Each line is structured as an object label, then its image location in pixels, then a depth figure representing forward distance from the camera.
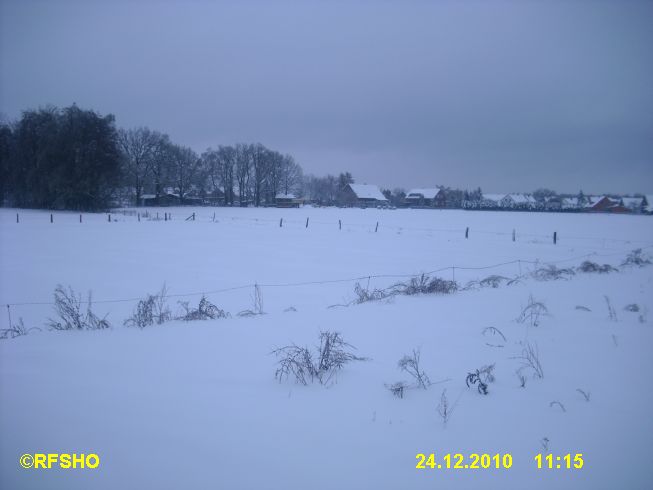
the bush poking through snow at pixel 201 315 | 6.89
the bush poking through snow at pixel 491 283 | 9.72
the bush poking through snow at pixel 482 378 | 3.90
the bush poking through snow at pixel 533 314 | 6.35
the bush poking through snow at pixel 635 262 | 13.44
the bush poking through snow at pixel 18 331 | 6.07
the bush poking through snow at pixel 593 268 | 11.82
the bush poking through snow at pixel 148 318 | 6.53
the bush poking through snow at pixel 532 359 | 4.28
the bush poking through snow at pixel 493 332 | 5.63
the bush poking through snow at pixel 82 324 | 6.30
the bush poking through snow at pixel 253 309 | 7.31
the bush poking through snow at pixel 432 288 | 8.88
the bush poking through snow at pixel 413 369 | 4.07
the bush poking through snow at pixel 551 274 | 10.61
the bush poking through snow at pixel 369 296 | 8.52
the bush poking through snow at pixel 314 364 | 4.28
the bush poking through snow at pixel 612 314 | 6.39
